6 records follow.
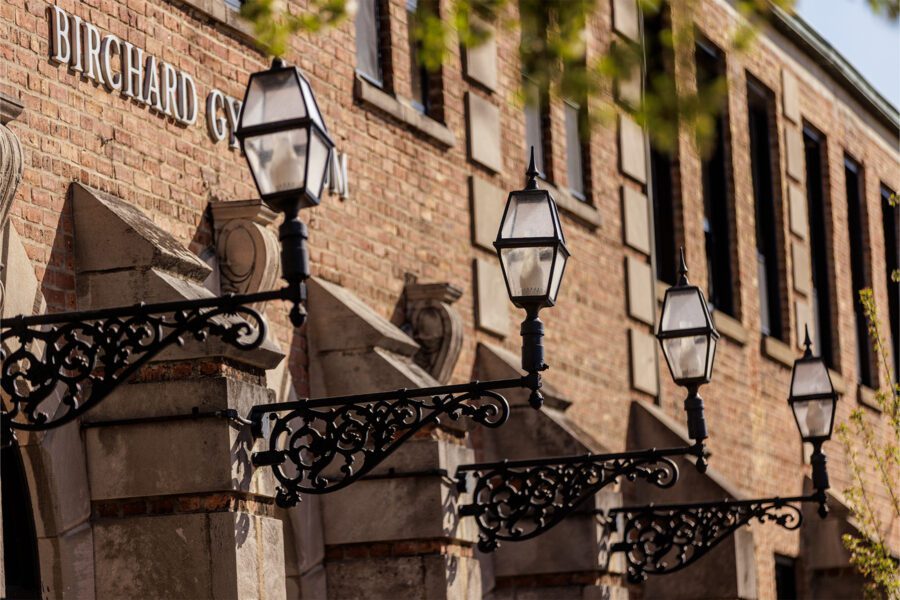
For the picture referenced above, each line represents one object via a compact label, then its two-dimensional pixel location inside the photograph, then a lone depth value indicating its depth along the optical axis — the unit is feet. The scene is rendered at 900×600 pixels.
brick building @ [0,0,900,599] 55.21
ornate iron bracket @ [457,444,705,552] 70.85
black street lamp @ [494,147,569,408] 57.82
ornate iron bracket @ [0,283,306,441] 46.29
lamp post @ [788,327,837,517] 83.82
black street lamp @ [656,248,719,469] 71.92
